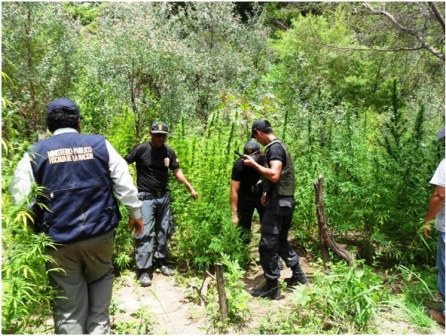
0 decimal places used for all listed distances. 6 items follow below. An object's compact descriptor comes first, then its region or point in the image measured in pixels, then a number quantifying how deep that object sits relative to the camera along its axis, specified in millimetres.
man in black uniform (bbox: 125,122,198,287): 4793
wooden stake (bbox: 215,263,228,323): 3488
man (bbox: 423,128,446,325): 3538
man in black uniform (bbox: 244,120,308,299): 4109
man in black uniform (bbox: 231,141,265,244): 4922
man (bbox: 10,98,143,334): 2668
